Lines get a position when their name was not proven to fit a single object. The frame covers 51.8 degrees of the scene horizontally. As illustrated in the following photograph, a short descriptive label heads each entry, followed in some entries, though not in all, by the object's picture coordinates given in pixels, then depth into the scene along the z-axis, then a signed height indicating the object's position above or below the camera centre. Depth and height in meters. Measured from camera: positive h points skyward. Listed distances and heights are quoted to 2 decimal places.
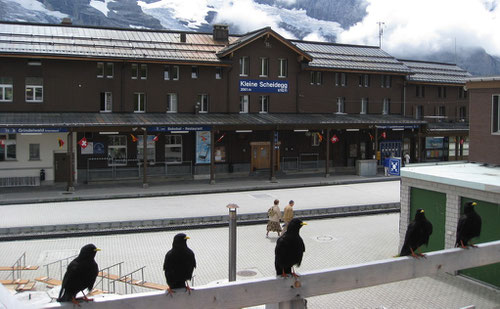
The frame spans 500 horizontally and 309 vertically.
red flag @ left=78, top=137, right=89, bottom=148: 28.80 +0.12
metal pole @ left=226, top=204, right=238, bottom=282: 12.24 -2.33
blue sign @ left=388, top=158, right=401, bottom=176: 34.94 -1.42
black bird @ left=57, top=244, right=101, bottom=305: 4.89 -1.35
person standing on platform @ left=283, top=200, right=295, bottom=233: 18.09 -2.42
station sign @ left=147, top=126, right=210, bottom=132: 29.11 +0.94
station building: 29.31 +2.67
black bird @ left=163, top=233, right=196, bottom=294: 5.34 -1.31
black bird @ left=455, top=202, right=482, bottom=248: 8.38 -1.39
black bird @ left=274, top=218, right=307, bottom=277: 5.75 -1.21
